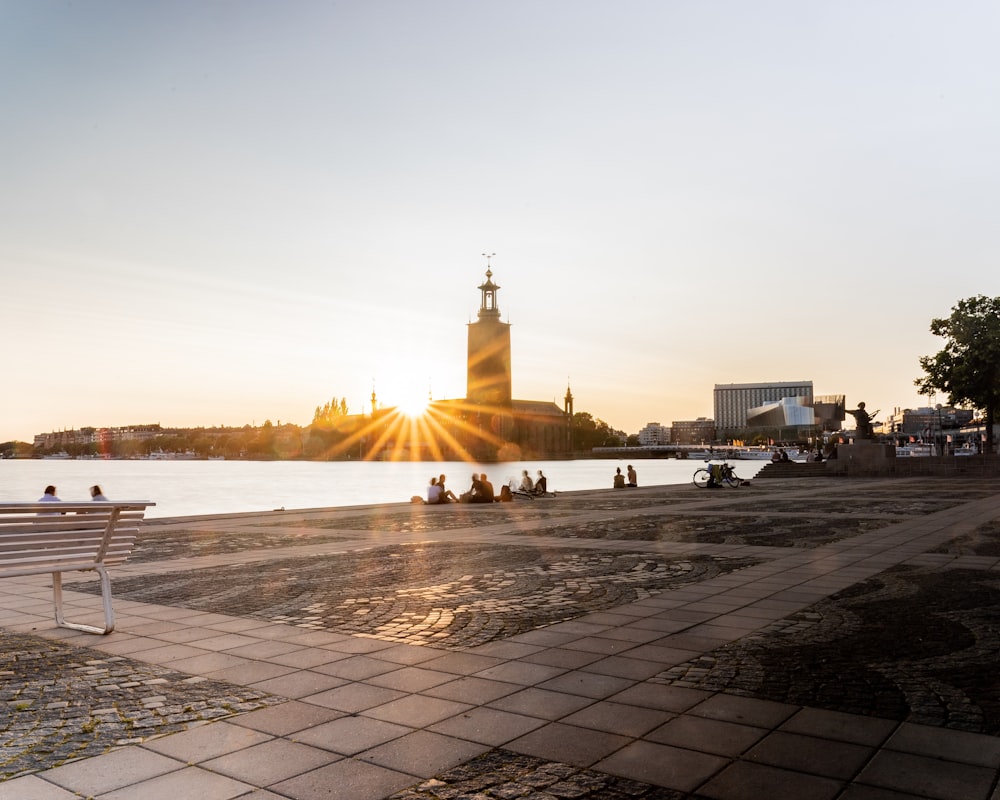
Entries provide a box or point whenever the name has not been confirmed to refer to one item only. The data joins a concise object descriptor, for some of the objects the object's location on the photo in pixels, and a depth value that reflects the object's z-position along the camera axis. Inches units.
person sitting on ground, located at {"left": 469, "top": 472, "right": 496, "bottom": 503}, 1197.7
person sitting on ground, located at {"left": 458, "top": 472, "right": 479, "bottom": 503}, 1197.1
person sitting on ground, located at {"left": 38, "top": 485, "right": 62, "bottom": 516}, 852.5
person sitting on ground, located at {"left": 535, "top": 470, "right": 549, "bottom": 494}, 1338.2
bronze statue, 2130.9
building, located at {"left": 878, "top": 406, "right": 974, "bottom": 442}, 6397.6
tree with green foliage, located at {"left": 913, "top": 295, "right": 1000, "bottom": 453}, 2374.5
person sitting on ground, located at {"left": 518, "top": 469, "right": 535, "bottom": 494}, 1302.8
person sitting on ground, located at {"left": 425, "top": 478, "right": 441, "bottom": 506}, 1138.7
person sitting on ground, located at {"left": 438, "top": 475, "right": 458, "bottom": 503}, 1162.6
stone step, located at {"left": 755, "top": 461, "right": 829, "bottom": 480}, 2105.1
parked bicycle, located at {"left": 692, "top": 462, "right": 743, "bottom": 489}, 1446.9
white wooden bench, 302.5
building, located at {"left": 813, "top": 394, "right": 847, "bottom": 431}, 2596.0
